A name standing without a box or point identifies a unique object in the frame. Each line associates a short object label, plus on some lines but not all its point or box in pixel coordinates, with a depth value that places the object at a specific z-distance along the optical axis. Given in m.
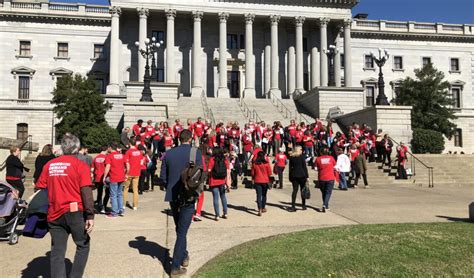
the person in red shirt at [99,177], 11.32
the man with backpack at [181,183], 5.84
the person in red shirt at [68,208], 4.82
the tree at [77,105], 32.81
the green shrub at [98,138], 27.12
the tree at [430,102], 39.97
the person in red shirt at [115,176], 10.59
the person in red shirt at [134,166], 11.41
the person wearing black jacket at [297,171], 11.21
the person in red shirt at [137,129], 19.56
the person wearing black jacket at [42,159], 10.36
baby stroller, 7.83
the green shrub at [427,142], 30.66
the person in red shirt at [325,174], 11.28
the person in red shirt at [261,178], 10.78
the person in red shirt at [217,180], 10.08
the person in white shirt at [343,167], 16.53
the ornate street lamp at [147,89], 28.50
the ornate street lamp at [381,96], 26.97
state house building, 43.81
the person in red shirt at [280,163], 16.45
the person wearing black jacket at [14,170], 10.35
